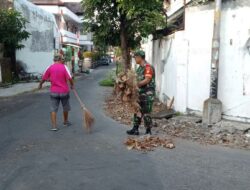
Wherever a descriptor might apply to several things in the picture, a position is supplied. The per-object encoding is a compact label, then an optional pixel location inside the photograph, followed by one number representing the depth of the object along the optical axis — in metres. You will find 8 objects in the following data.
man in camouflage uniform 4.73
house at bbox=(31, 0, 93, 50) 25.68
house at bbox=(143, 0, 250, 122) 5.33
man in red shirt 5.41
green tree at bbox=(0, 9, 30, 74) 12.50
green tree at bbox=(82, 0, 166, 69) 8.11
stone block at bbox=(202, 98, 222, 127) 5.45
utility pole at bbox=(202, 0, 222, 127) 5.36
